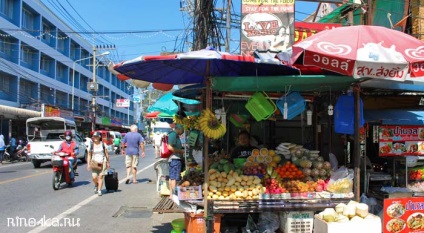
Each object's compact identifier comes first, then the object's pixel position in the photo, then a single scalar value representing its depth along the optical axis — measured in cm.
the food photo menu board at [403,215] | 545
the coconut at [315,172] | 622
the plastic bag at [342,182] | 589
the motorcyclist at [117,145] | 3562
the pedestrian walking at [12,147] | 2545
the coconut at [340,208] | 539
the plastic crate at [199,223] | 566
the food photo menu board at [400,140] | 629
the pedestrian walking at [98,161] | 1052
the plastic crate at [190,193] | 583
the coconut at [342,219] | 512
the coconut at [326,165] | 634
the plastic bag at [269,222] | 592
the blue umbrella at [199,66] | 497
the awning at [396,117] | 627
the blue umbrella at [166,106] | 1009
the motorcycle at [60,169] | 1164
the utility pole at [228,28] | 1248
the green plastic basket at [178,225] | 617
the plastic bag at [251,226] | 581
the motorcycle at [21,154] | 2580
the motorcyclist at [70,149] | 1212
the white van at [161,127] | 3170
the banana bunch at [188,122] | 716
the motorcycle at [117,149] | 3542
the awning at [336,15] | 1066
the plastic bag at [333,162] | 670
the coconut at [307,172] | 622
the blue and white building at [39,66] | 3141
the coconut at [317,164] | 630
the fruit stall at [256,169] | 547
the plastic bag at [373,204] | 609
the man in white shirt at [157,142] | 1942
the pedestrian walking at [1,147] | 2300
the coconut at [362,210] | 520
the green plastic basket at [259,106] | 602
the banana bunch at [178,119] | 818
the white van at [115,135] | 3862
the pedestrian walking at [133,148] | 1293
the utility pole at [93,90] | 4082
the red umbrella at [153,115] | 1430
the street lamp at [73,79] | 4922
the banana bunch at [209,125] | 566
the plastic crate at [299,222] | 575
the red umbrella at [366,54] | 458
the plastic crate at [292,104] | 597
